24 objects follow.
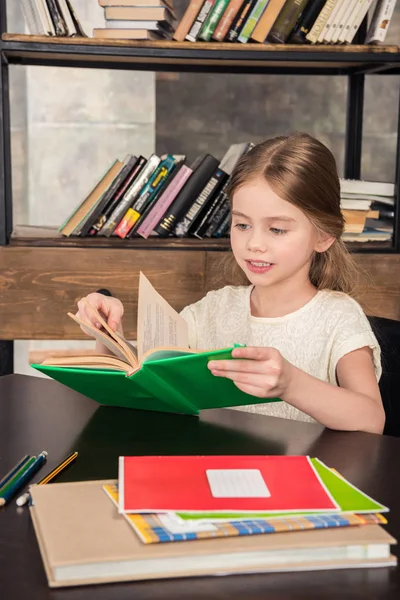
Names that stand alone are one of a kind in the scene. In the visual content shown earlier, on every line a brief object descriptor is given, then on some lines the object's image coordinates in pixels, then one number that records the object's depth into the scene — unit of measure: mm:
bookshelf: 2471
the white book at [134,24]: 2459
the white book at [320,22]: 2506
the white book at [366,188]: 2666
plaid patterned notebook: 729
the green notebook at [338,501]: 763
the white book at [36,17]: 2432
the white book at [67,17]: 2433
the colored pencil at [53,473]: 893
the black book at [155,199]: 2668
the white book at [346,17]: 2521
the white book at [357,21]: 2525
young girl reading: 1499
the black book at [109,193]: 2652
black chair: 1575
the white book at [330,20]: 2510
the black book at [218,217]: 2693
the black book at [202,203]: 2674
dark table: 698
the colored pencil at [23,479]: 910
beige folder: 703
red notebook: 789
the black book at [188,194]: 2668
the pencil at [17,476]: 920
